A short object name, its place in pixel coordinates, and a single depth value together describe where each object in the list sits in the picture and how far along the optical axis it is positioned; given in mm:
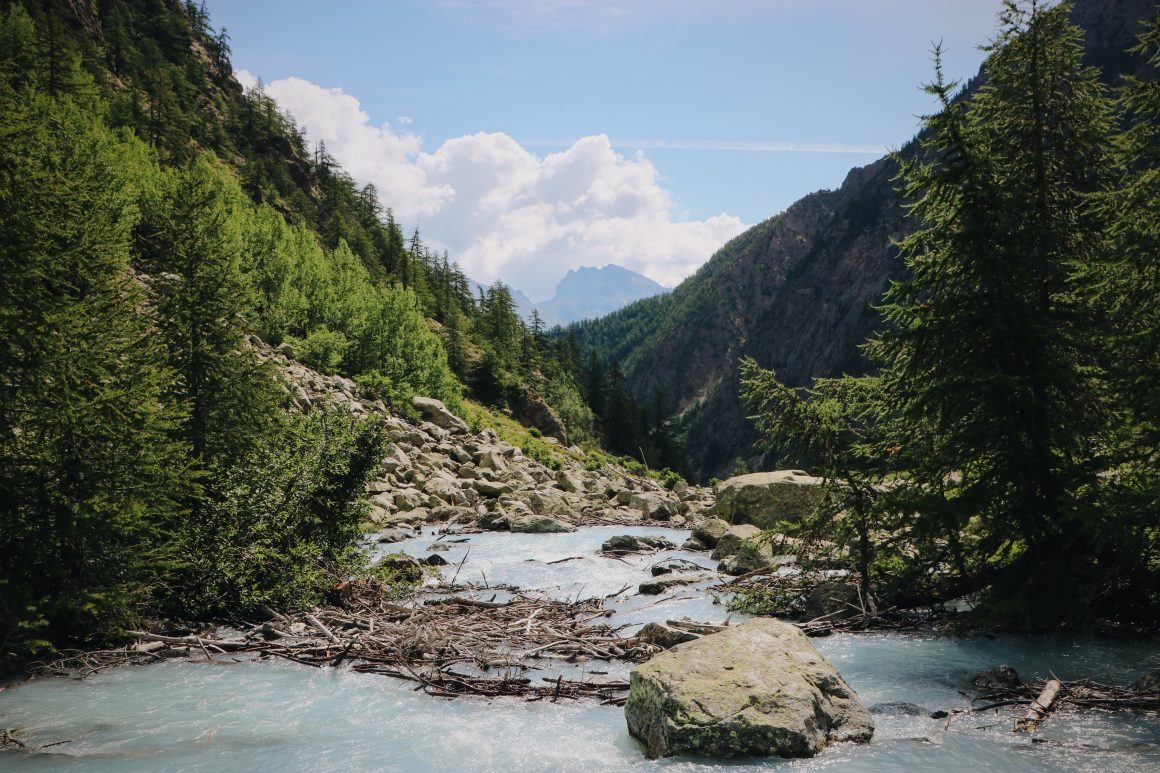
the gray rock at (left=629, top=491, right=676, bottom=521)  35656
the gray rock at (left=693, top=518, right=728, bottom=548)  24031
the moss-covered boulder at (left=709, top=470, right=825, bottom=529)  23750
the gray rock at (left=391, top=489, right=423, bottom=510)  31341
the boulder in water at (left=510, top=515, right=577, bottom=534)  28453
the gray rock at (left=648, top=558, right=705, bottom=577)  19688
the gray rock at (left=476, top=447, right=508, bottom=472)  40922
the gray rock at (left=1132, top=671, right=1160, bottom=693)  8523
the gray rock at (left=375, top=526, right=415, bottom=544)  25625
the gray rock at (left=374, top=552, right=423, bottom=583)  16766
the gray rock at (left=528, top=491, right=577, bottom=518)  34125
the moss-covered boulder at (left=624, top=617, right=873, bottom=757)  7555
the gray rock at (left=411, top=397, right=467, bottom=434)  47675
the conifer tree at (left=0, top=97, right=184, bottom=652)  10211
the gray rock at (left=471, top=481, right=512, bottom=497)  36250
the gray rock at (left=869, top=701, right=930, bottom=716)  8883
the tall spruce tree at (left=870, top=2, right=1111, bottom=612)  11375
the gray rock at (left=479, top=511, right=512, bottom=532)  28891
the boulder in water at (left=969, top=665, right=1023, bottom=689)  9383
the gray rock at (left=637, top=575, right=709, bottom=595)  17078
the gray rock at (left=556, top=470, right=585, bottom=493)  42406
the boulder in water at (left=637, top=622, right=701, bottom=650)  11281
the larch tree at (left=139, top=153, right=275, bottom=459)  15203
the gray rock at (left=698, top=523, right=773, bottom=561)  21172
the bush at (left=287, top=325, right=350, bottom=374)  47812
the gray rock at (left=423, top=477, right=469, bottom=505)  33656
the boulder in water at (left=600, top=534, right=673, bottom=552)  23953
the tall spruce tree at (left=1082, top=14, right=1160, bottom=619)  9336
